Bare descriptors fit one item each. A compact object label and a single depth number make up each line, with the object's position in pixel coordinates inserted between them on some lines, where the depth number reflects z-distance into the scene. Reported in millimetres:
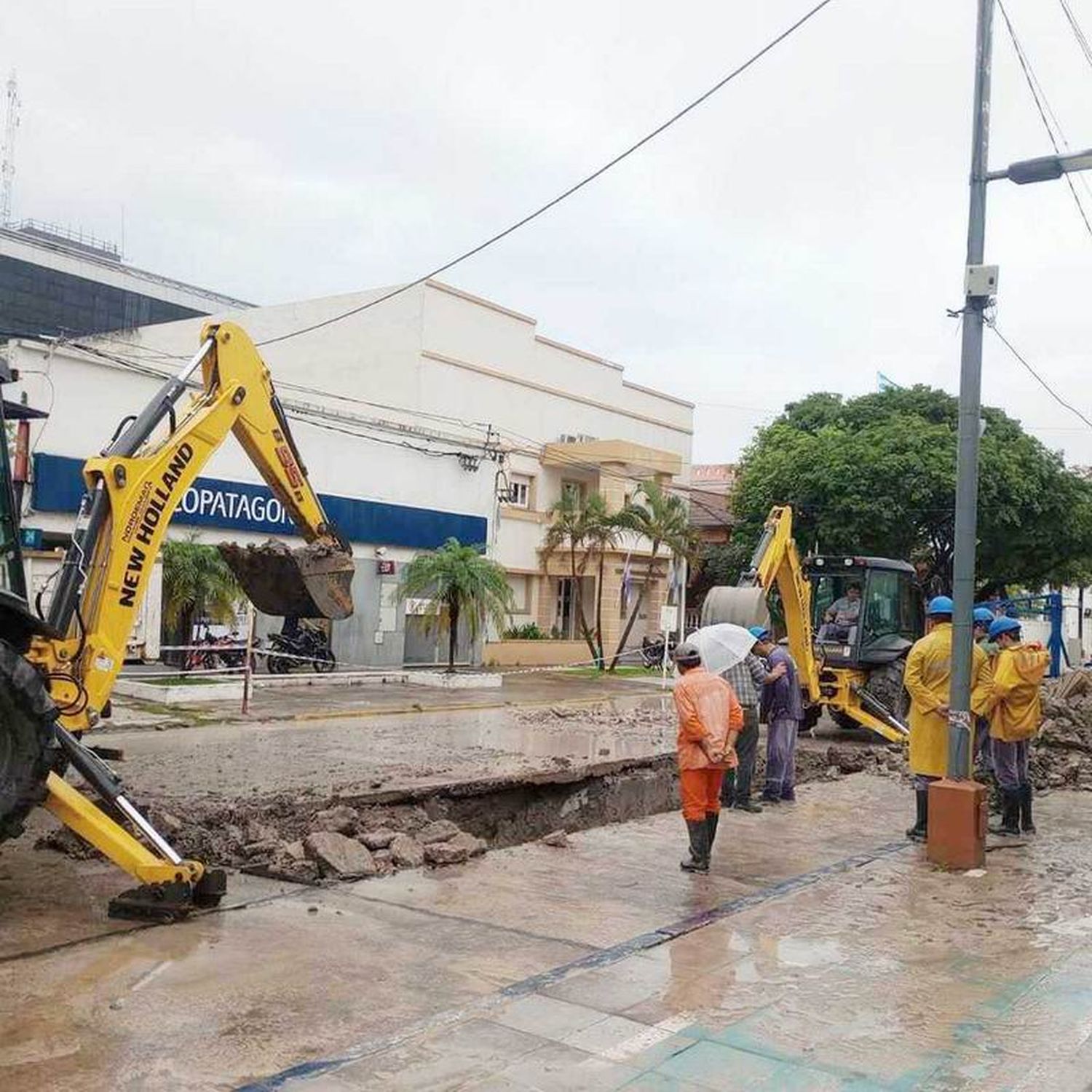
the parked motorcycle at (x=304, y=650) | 23844
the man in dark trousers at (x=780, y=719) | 11289
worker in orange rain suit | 7902
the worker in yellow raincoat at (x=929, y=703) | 9219
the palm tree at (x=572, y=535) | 30812
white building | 22453
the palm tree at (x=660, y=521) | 29625
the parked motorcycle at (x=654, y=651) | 32125
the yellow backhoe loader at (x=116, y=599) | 5980
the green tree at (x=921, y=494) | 28297
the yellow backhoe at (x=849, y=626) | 15047
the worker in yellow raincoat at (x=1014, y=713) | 9414
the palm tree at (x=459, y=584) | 23156
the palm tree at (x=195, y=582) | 20969
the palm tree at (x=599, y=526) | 30141
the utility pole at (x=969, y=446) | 8539
